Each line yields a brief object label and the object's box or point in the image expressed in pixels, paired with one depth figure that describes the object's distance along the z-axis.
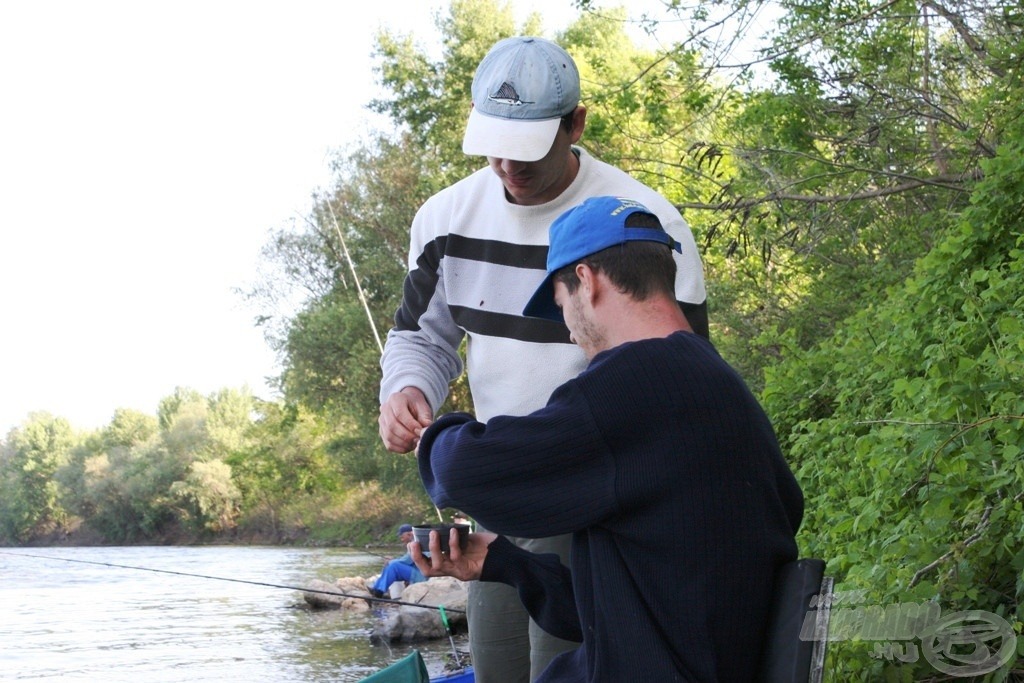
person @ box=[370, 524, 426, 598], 15.76
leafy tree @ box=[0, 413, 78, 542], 41.47
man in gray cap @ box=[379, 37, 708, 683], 2.35
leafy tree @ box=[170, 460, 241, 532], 41.66
